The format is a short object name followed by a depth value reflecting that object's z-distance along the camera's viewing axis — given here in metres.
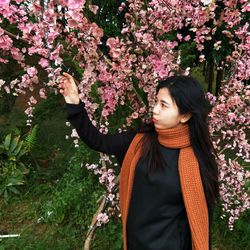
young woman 1.91
